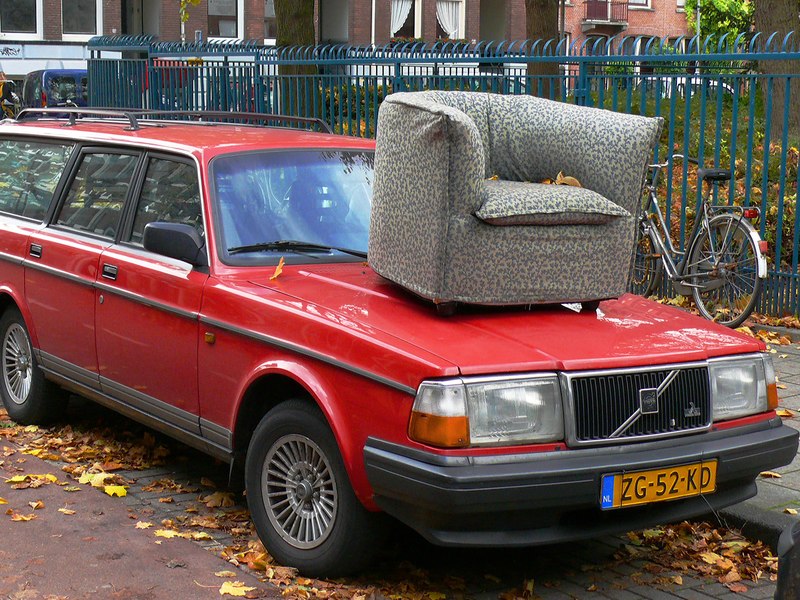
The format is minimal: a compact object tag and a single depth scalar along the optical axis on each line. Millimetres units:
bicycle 8969
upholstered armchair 4684
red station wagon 4199
